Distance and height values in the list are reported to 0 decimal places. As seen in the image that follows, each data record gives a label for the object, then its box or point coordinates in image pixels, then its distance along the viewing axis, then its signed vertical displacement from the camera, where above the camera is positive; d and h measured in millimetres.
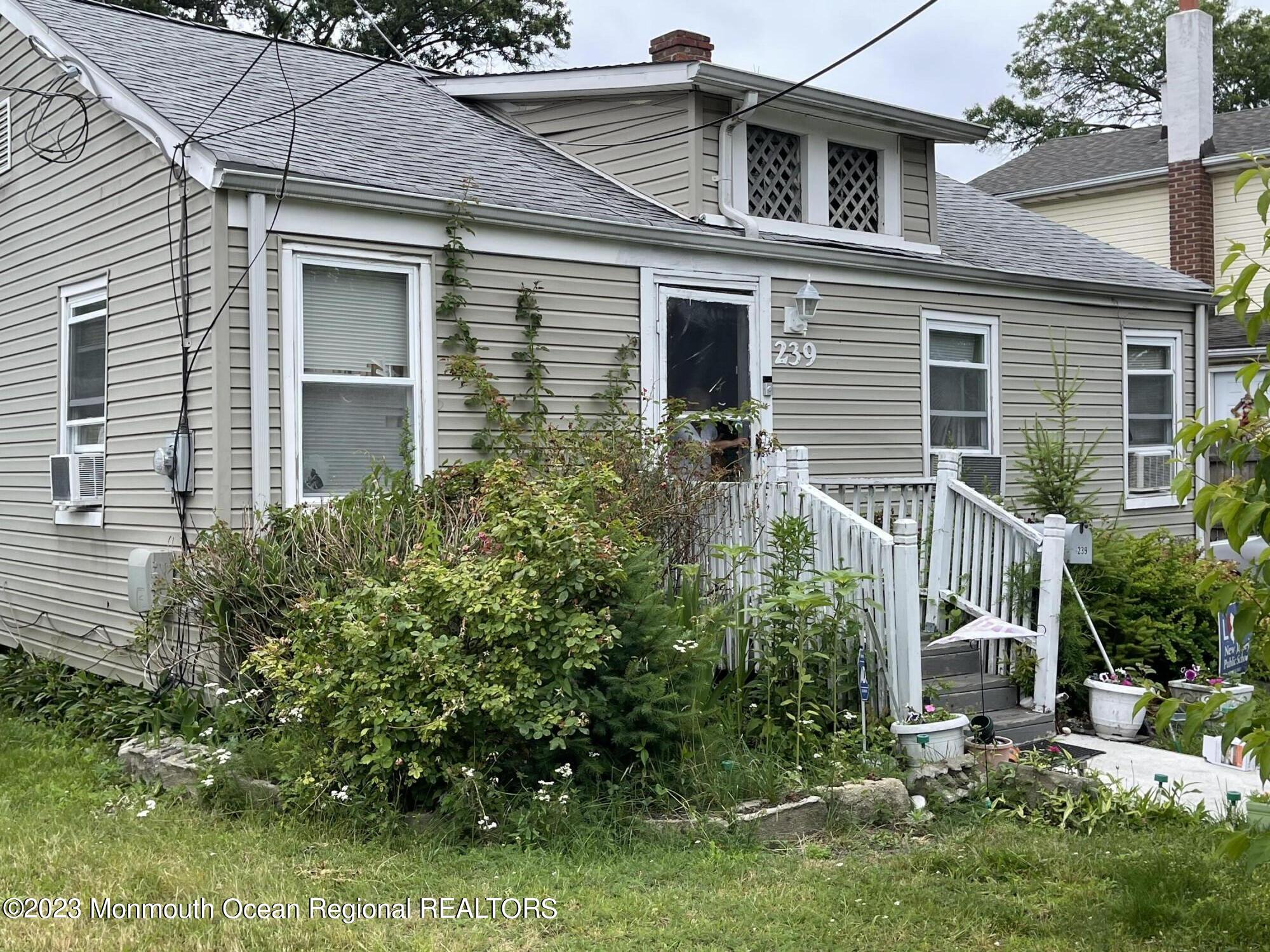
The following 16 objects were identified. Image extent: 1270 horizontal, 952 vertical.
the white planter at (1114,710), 7953 -1597
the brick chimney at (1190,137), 20562 +5444
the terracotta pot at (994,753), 6574 -1550
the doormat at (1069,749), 7496 -1758
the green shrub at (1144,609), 8750 -1049
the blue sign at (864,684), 6574 -1173
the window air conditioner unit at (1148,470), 13555 -90
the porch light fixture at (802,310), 10328 +1273
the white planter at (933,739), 6535 -1463
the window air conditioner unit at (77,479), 8789 -116
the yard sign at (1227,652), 8516 -1302
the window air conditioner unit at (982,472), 11695 -94
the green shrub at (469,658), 5492 -891
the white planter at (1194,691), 7988 -1501
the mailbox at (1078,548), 8539 -590
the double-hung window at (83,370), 8875 +678
